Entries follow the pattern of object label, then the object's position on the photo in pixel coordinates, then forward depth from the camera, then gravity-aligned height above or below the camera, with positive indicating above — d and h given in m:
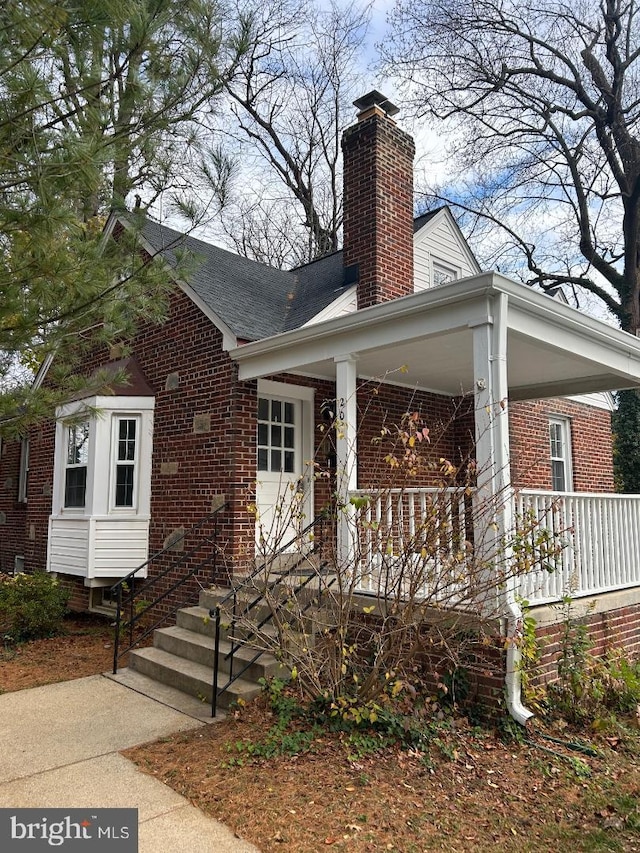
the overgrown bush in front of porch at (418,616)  4.52 -0.87
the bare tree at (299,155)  21.22 +12.87
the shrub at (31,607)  7.99 -1.37
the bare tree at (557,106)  16.36 +10.95
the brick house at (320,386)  5.56 +1.44
